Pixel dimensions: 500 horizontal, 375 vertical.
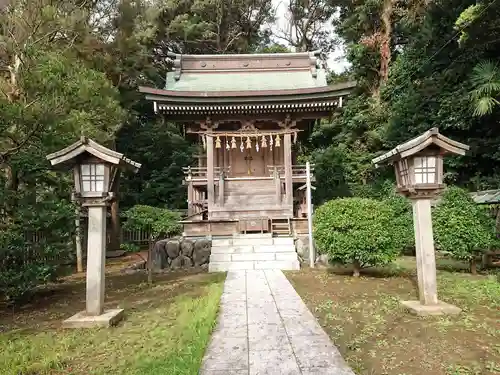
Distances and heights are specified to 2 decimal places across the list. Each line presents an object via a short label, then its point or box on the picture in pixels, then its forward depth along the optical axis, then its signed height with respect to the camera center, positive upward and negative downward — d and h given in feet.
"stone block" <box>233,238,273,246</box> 34.30 -2.47
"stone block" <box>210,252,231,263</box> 32.09 -3.68
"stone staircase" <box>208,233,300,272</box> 31.19 -3.44
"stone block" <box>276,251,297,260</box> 31.77 -3.68
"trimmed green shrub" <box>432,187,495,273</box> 25.03 -1.11
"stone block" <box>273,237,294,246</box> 34.09 -2.49
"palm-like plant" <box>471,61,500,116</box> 32.35 +11.17
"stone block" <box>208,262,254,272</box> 31.14 -4.36
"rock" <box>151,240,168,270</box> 34.78 -3.71
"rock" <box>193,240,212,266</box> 34.71 -3.41
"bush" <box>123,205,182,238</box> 27.55 -0.13
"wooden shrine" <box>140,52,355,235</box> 39.60 +11.65
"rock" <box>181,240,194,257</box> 35.04 -3.01
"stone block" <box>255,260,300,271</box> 30.82 -4.28
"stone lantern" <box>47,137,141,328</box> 17.02 +1.40
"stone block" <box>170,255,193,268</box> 34.73 -4.35
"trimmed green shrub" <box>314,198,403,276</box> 24.30 -1.42
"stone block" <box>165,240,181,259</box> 35.17 -3.09
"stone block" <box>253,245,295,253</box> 32.83 -3.10
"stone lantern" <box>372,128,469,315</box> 17.08 +1.29
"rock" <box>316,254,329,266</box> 31.53 -4.05
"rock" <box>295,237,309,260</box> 33.60 -3.09
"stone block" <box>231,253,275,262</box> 31.94 -3.68
